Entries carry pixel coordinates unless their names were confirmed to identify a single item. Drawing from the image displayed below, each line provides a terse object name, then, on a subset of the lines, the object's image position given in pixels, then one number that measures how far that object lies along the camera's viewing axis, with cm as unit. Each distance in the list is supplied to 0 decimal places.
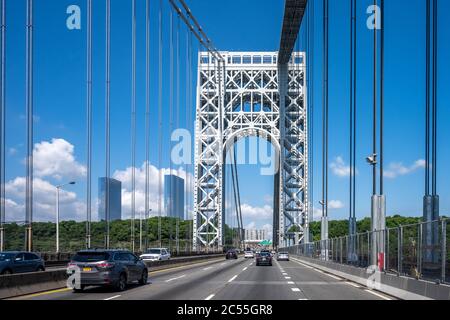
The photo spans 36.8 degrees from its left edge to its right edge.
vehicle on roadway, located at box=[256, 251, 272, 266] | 5272
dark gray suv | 2262
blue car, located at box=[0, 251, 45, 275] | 3003
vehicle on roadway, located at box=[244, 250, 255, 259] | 9812
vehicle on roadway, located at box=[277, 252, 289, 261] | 7494
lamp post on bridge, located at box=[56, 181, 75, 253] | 5647
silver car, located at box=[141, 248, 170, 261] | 5347
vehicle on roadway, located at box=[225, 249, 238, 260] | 8056
